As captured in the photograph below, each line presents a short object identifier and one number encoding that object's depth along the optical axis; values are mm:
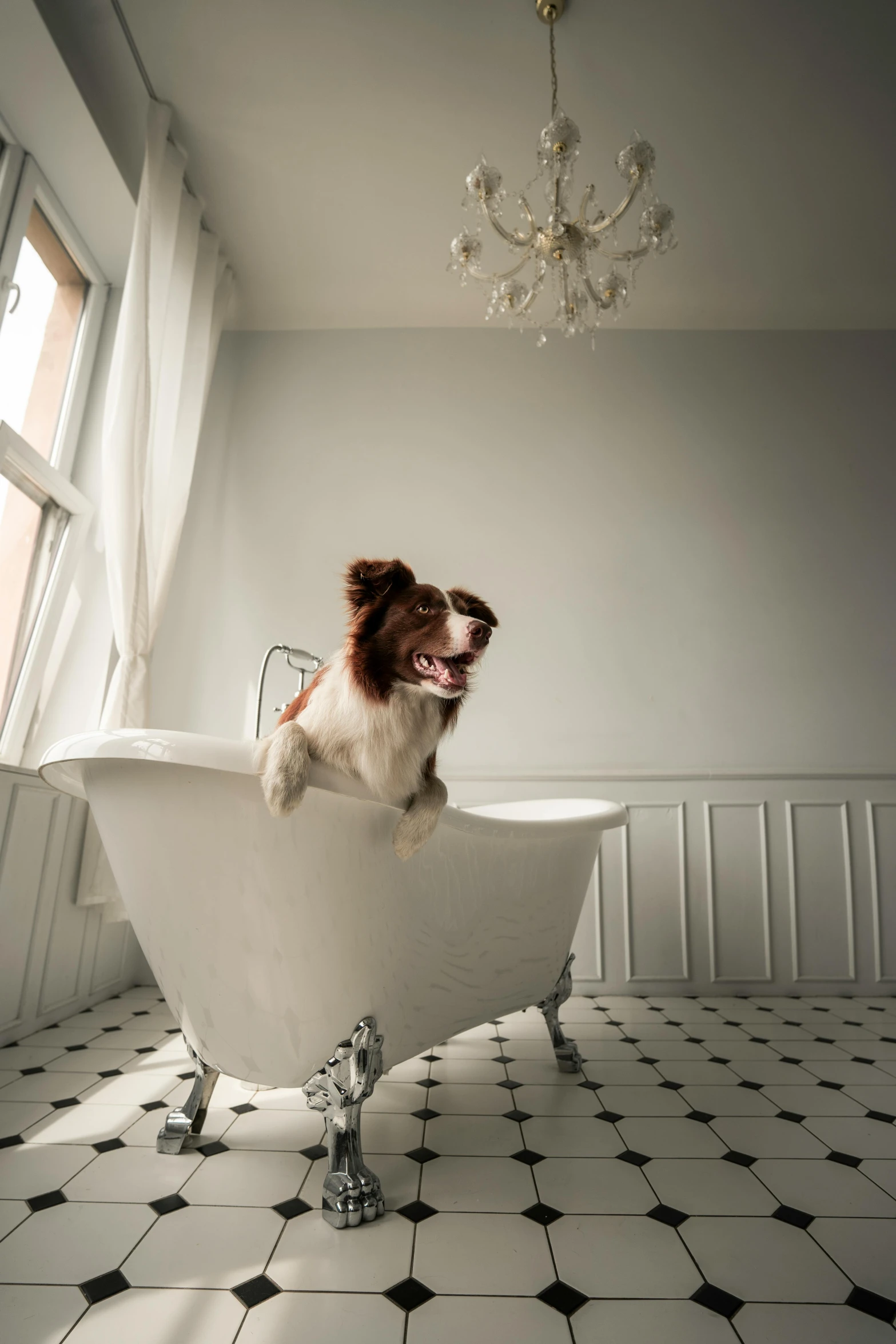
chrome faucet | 2498
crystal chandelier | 2125
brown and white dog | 1397
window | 2537
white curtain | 2588
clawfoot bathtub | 1312
